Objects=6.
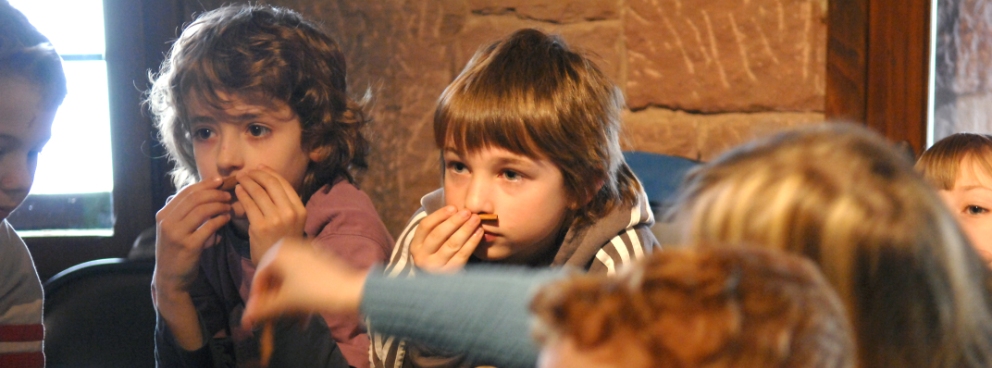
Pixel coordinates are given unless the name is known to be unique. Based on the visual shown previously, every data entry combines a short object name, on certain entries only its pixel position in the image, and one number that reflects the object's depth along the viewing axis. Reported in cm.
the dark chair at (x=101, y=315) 244
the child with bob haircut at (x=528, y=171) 225
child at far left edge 228
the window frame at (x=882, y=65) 256
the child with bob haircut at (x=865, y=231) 165
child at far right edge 233
